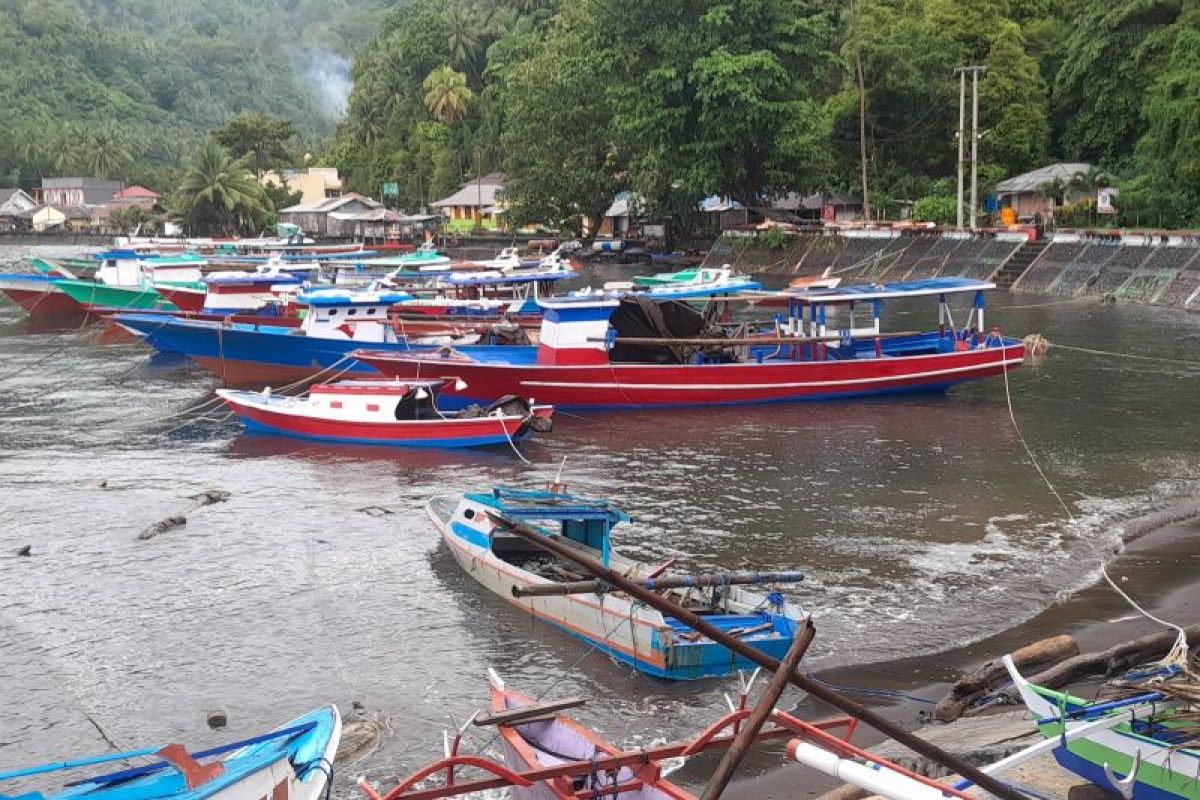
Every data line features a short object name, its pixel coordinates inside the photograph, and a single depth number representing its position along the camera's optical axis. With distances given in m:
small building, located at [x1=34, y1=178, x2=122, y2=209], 146.75
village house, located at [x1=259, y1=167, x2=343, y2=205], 127.40
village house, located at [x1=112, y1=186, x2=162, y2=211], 140.38
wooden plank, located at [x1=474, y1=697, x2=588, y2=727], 10.15
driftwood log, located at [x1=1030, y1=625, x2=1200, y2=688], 13.02
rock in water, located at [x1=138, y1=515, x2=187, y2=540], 21.80
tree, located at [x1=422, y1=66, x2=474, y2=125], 112.88
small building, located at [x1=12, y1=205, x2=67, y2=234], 138.25
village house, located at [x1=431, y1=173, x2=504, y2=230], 106.12
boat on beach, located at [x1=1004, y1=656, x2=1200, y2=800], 9.85
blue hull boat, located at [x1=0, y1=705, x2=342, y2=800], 9.27
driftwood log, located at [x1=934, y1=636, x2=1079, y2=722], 13.41
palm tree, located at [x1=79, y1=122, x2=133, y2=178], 157.00
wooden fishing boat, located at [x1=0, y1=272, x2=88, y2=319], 57.59
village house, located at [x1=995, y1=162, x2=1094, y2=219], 62.34
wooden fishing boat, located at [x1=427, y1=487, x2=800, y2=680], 14.89
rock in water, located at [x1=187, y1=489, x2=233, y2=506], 23.97
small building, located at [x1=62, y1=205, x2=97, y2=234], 135.50
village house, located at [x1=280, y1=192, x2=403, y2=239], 106.50
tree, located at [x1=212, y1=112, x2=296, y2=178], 127.19
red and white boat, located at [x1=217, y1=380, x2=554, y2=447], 27.61
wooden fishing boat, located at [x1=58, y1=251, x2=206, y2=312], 54.53
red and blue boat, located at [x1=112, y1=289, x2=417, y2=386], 36.59
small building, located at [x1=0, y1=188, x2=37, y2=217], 142.00
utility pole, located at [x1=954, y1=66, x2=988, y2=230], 56.31
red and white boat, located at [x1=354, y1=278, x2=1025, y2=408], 31.89
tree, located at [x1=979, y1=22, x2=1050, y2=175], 67.56
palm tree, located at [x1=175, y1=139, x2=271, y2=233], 106.88
